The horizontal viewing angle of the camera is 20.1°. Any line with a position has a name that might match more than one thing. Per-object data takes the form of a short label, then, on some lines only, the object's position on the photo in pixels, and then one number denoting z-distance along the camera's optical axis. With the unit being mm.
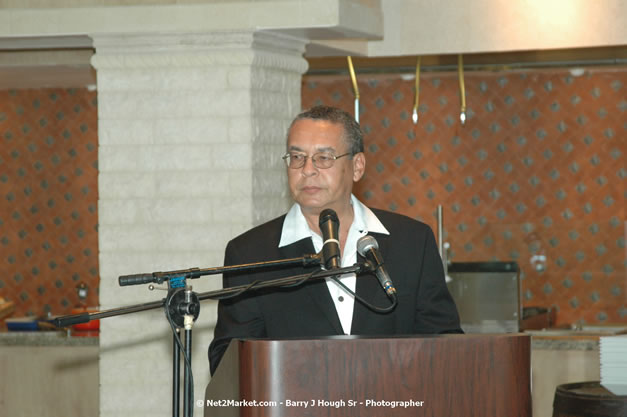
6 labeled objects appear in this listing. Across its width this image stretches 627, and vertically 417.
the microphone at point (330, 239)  3626
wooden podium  3215
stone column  7336
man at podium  4479
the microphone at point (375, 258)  3626
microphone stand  3522
